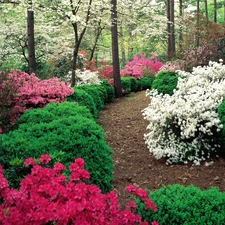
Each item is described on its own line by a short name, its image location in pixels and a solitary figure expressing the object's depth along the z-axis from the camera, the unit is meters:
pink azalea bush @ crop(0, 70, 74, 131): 4.71
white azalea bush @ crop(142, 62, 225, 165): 4.69
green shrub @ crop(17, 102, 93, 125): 4.41
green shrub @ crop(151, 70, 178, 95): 8.41
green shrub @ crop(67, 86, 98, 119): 6.58
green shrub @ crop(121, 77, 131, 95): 14.27
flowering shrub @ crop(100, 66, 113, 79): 15.60
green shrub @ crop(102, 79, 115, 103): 11.97
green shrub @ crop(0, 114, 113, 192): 3.38
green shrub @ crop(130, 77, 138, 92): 15.91
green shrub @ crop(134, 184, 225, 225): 2.37
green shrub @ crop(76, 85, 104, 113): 8.54
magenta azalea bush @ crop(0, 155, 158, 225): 1.76
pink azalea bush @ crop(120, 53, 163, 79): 18.09
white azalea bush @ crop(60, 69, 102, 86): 12.07
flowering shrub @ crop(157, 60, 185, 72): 11.83
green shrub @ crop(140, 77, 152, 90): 17.30
